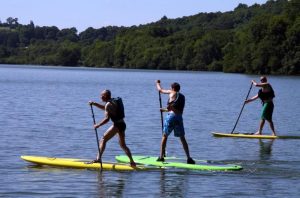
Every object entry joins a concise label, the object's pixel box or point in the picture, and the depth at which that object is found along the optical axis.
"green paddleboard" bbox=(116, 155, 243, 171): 18.91
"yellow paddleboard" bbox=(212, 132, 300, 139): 26.55
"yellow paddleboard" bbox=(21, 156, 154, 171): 18.69
